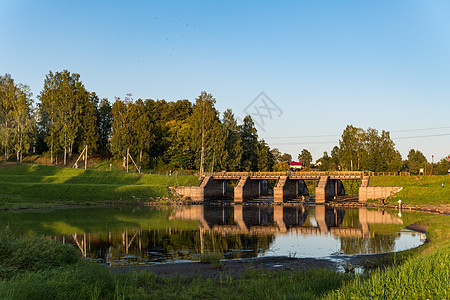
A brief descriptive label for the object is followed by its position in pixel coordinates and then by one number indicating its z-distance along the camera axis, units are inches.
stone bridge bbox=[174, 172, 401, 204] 3070.9
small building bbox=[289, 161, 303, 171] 6577.8
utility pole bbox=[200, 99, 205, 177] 3816.4
